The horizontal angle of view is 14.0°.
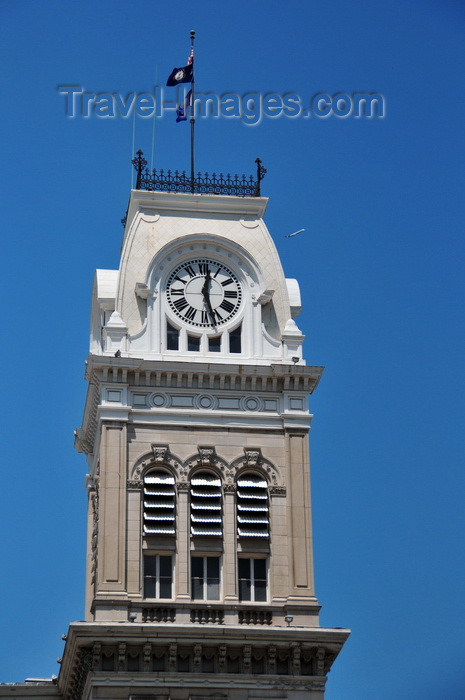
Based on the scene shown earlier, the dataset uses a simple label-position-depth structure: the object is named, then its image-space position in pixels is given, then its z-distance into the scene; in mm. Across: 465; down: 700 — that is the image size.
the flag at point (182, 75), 75500
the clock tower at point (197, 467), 65625
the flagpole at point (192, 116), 76000
